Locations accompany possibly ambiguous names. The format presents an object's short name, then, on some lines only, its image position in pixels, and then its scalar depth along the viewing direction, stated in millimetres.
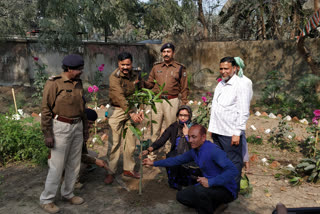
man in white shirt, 3344
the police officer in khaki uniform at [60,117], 3098
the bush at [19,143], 4547
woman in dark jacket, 3643
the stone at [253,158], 4920
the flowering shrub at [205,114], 5736
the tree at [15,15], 7578
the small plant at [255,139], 5570
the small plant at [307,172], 4039
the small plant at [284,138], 5344
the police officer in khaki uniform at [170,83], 4668
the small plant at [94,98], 5537
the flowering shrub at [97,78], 8617
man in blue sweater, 2885
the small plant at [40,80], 7344
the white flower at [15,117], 4914
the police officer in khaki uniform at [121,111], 3840
